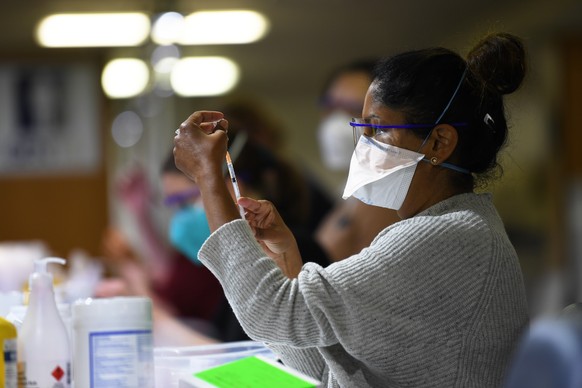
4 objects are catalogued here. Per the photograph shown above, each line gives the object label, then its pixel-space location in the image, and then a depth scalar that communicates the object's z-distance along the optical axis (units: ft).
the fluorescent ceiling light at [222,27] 35.11
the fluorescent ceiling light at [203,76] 44.37
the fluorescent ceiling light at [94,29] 35.38
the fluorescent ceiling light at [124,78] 41.27
